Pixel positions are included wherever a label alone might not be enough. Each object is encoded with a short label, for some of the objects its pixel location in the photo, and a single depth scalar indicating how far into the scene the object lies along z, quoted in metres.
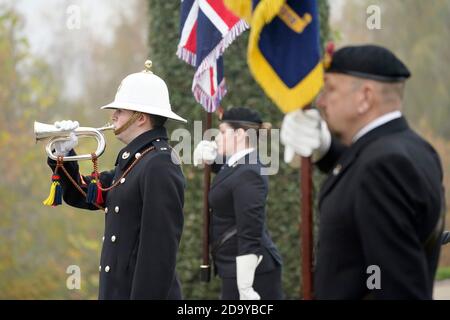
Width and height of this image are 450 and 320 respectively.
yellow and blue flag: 6.80
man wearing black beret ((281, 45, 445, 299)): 5.96
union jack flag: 12.20
